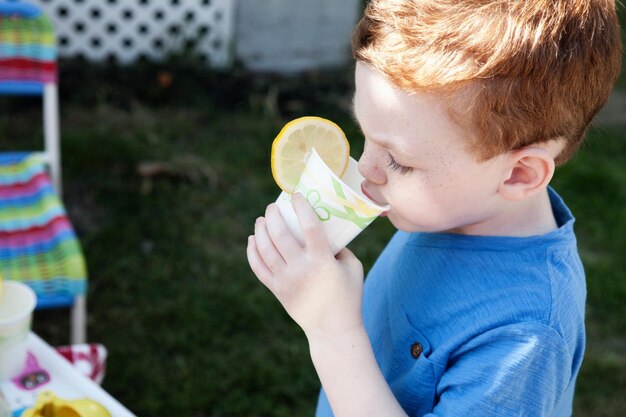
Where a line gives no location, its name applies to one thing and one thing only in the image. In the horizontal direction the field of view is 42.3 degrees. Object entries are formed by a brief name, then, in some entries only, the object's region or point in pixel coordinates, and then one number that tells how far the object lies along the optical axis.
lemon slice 1.36
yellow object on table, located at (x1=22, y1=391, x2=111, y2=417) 1.42
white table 1.56
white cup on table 1.59
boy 1.17
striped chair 2.47
